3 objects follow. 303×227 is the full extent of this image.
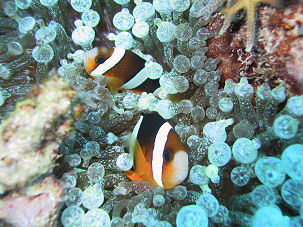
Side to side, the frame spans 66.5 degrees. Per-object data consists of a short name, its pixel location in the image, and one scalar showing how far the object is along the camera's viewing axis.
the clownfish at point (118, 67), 0.26
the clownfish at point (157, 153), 0.19
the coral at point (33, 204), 0.13
